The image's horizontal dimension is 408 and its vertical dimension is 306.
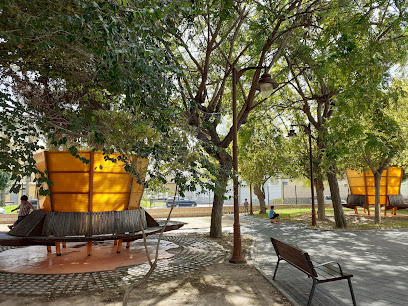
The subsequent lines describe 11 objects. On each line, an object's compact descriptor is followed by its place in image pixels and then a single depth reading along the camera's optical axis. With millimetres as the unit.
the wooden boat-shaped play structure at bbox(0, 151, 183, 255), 9367
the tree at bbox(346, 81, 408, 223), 11703
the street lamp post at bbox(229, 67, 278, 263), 8883
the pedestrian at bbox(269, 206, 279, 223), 20719
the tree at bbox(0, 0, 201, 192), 4199
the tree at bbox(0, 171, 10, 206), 30419
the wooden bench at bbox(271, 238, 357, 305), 5258
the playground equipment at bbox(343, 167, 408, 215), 21688
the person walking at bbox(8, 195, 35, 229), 11420
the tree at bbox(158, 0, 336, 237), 11124
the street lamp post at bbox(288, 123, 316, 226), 17406
